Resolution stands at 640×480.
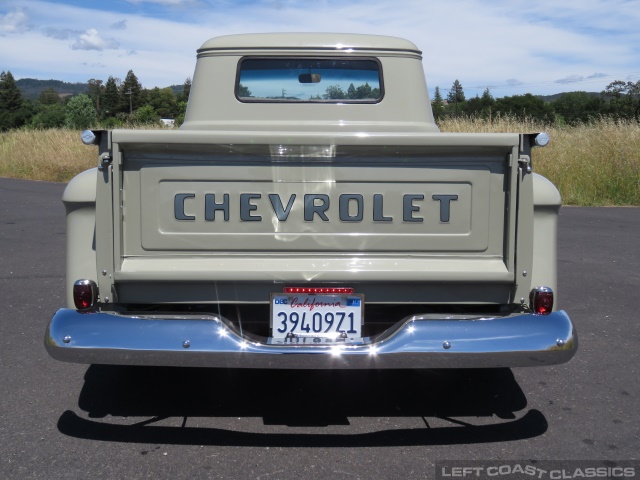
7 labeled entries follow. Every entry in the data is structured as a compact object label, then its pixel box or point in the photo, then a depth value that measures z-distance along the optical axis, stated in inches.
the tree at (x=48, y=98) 4401.1
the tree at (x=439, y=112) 871.9
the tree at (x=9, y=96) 3533.5
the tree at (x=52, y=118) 2067.7
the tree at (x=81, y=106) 2647.6
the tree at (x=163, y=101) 3178.2
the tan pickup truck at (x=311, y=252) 124.1
